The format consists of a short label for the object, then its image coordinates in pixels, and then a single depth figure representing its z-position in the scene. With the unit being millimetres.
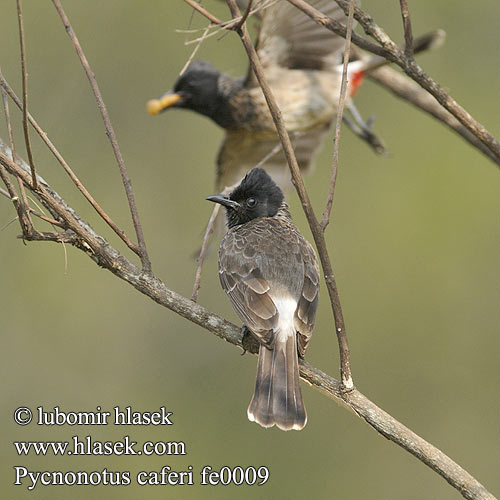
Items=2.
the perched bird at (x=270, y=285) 6219
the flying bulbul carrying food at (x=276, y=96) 11008
